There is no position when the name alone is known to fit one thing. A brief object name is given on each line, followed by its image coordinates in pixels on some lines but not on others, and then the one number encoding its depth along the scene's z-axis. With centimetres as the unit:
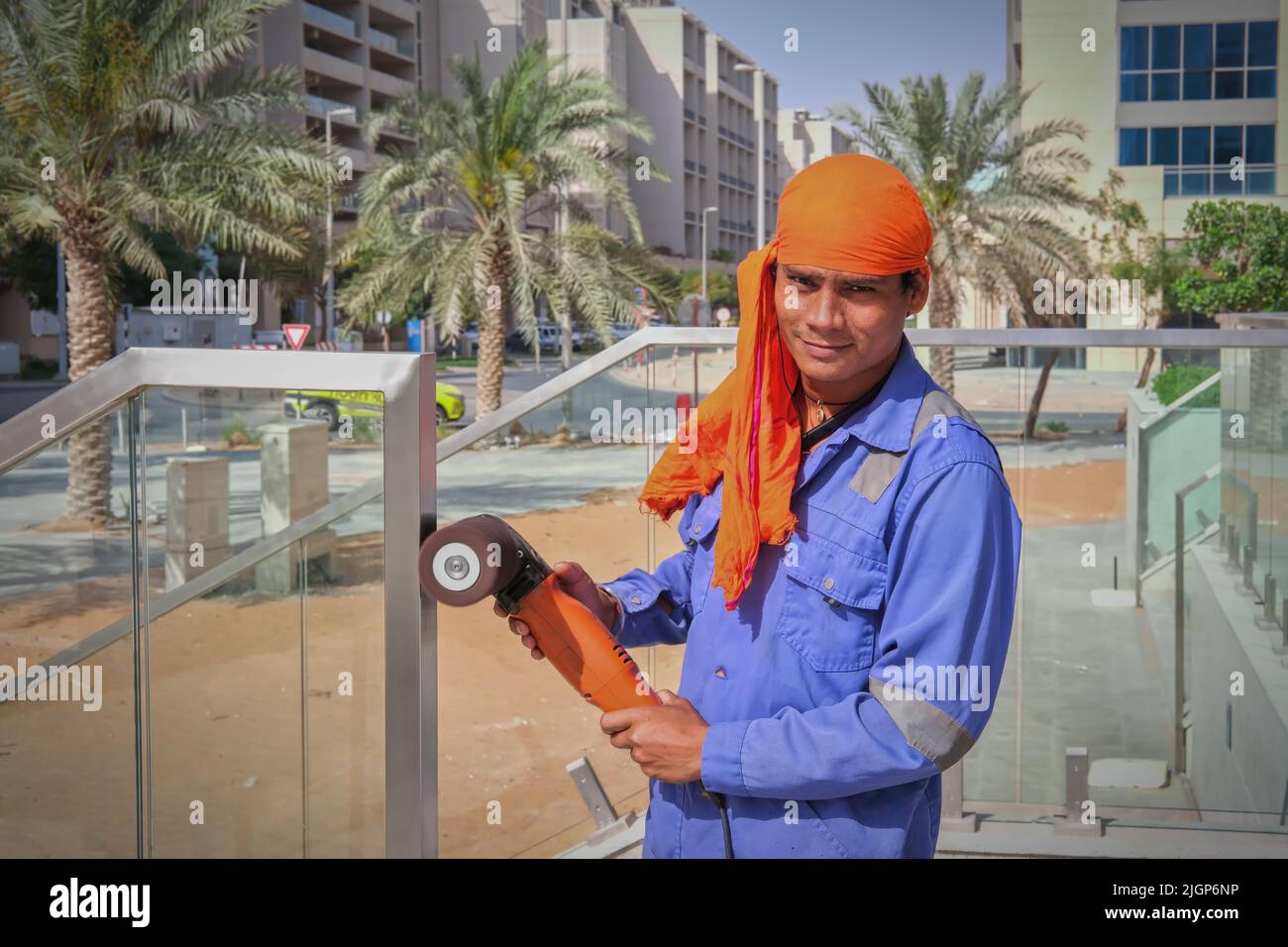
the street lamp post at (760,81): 7595
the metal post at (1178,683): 400
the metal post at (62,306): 3238
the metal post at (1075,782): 371
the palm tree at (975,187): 1911
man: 146
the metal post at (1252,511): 418
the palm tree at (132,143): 1256
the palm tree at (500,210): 1833
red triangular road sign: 1898
